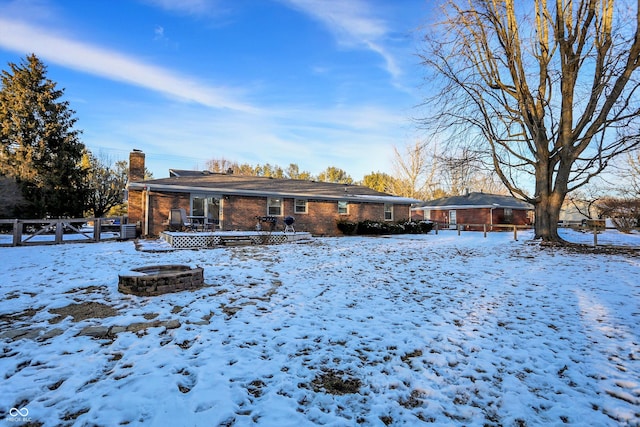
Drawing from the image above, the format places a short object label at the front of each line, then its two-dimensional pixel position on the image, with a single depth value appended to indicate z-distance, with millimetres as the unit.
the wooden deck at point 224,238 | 11383
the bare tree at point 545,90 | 11000
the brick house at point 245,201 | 14633
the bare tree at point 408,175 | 34406
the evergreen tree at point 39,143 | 20375
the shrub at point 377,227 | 18609
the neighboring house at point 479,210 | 28875
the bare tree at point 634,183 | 19828
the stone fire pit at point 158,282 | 4930
